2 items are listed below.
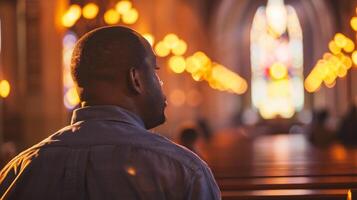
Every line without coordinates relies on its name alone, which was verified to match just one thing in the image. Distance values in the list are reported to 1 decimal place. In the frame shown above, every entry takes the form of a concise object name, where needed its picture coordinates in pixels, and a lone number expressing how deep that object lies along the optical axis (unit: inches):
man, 81.4
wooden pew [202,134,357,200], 164.3
